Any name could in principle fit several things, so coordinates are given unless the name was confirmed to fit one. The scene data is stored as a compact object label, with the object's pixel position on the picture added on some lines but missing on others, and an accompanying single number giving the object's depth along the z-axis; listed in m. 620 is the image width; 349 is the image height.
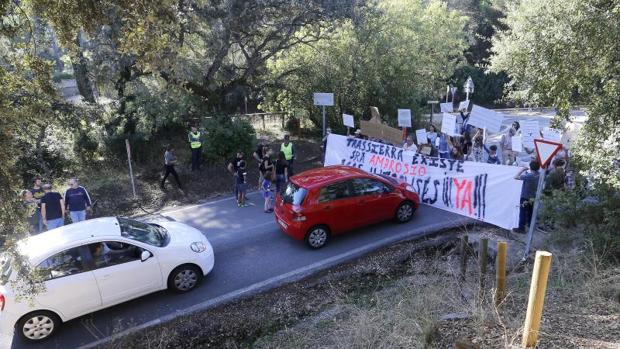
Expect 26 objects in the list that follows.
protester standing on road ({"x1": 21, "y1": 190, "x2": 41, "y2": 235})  5.27
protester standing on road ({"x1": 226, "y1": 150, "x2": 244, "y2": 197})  11.96
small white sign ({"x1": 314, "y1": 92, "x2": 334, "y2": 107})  15.48
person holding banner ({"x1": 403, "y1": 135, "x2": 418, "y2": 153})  13.19
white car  6.73
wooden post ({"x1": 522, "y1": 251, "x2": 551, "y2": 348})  3.99
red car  9.23
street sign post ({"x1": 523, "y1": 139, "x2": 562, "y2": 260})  7.37
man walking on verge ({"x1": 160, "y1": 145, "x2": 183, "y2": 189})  13.45
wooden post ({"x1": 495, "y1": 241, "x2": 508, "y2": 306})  5.30
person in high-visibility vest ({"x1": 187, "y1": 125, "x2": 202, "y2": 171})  14.91
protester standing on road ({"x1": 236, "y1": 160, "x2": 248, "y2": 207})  11.98
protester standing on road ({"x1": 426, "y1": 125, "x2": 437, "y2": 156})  14.88
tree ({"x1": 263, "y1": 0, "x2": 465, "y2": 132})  18.42
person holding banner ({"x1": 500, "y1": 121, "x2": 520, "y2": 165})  14.81
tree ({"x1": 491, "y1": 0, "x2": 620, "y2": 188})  6.89
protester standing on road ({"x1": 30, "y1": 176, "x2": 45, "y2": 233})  9.90
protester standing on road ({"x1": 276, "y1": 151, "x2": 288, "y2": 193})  12.35
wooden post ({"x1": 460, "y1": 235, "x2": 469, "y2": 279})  7.02
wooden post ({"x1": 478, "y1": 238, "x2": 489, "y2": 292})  6.12
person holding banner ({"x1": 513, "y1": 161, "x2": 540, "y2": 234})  9.30
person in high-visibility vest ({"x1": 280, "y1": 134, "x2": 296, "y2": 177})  13.52
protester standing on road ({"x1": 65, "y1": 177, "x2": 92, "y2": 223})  10.03
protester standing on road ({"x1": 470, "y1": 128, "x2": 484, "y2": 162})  14.60
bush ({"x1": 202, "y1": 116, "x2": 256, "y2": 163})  15.74
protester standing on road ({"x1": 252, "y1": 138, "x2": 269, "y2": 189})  12.39
